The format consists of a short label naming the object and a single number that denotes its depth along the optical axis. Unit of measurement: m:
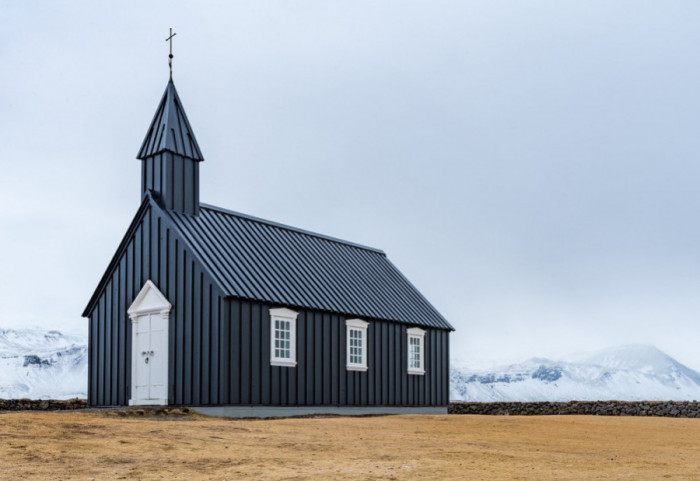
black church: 22.58
